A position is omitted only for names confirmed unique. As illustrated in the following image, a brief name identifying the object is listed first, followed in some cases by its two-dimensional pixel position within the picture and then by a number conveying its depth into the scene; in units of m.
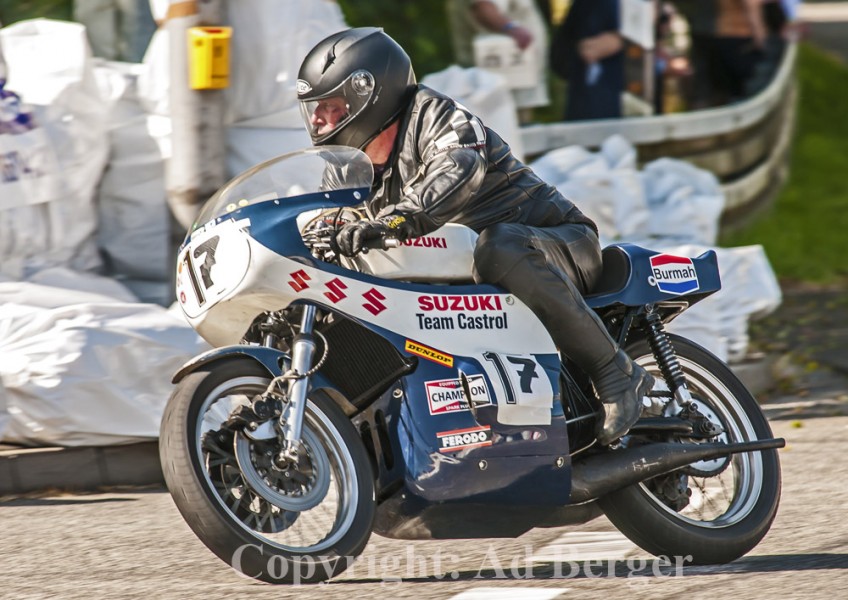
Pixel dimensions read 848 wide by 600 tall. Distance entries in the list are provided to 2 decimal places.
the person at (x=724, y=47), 27.83
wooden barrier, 22.95
